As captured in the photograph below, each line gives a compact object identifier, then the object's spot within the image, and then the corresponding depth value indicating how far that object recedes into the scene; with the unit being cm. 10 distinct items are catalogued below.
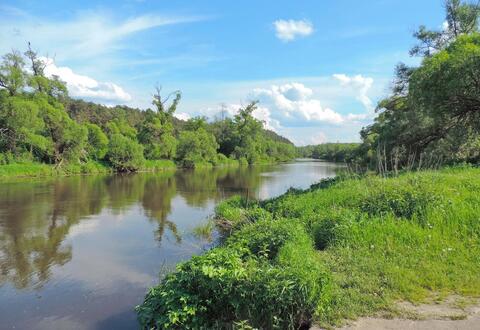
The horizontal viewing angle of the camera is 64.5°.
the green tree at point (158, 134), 6669
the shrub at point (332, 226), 890
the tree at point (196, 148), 7156
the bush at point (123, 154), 5459
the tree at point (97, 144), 5531
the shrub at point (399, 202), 935
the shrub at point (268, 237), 809
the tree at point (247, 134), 9400
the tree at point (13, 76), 4428
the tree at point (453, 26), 2522
